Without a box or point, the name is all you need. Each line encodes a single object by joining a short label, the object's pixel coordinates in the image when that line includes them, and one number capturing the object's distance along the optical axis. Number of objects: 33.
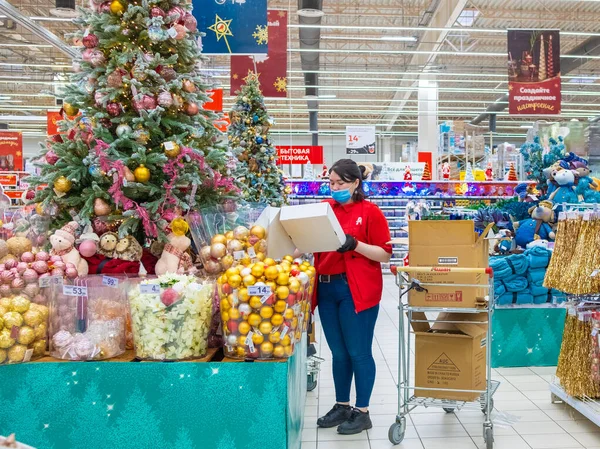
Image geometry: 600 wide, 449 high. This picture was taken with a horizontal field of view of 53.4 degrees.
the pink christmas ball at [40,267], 2.64
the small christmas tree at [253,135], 7.41
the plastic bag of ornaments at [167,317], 2.33
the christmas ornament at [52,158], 3.05
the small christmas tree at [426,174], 13.51
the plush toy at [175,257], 2.88
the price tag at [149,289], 2.34
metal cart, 3.27
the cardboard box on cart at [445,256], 3.35
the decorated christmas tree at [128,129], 2.93
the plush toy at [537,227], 5.56
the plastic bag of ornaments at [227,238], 2.82
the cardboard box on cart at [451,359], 3.47
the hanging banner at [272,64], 7.67
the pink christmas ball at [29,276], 2.56
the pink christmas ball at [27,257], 2.74
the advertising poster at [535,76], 8.91
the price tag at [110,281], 2.49
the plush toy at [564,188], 5.50
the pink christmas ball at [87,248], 2.86
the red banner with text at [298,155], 14.52
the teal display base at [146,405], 2.35
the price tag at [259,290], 2.36
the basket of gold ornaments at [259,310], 2.38
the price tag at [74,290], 2.45
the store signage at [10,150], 16.69
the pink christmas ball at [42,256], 2.72
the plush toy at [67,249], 2.81
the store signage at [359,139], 15.56
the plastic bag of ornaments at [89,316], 2.43
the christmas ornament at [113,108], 2.98
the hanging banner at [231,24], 5.45
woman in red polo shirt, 3.41
